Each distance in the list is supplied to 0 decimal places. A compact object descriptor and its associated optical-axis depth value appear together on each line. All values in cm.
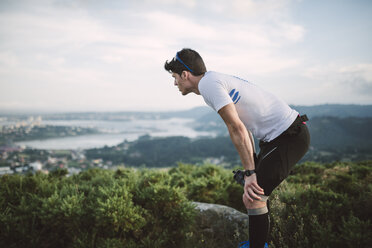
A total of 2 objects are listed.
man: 182
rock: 331
